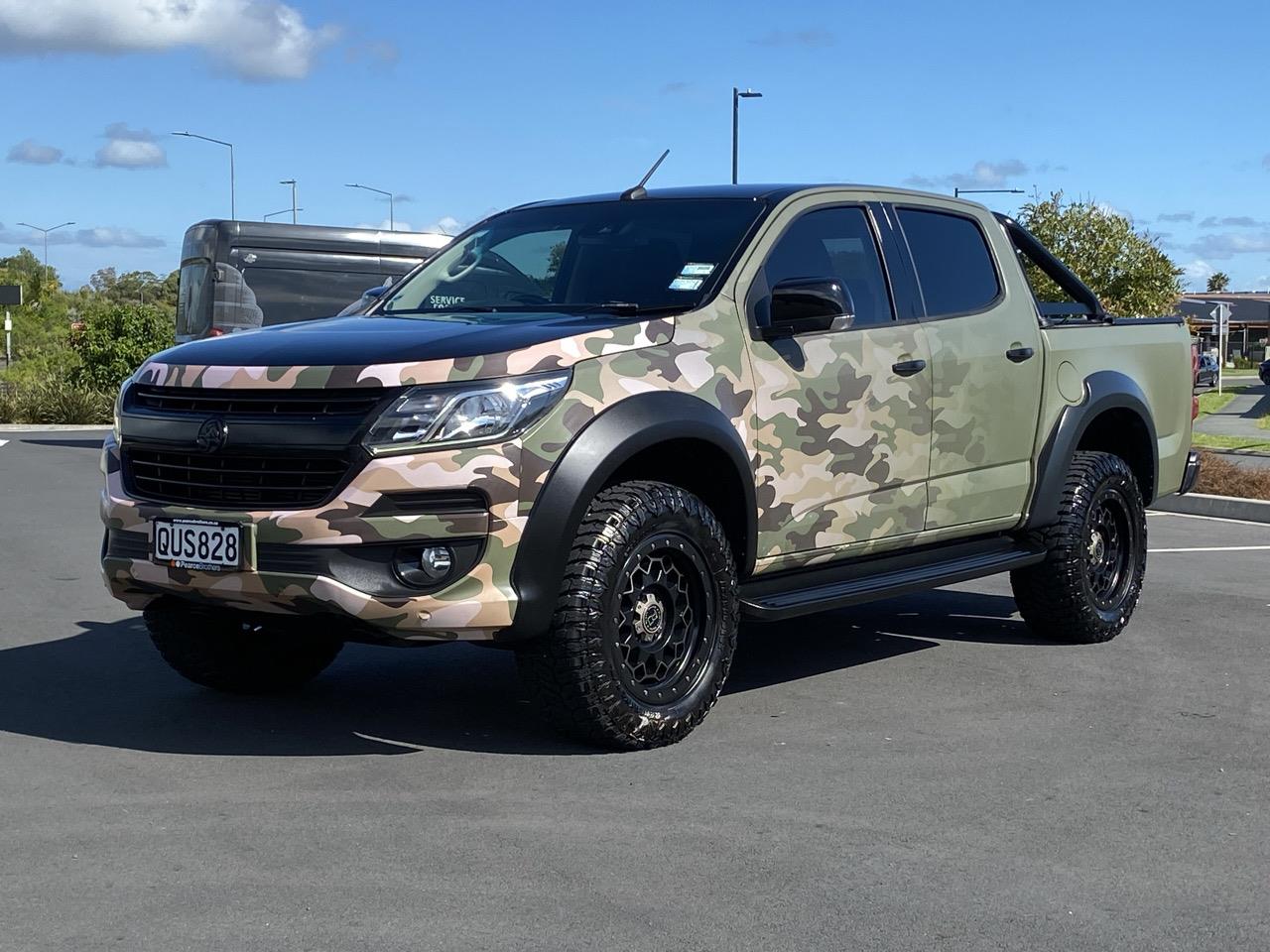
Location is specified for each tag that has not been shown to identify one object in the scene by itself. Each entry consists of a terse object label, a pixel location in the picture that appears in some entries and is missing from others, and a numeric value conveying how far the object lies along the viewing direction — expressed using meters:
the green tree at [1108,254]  44.25
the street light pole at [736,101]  42.78
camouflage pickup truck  5.13
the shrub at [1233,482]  14.41
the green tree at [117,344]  31.02
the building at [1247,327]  107.50
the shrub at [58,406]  29.92
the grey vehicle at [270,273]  21.31
